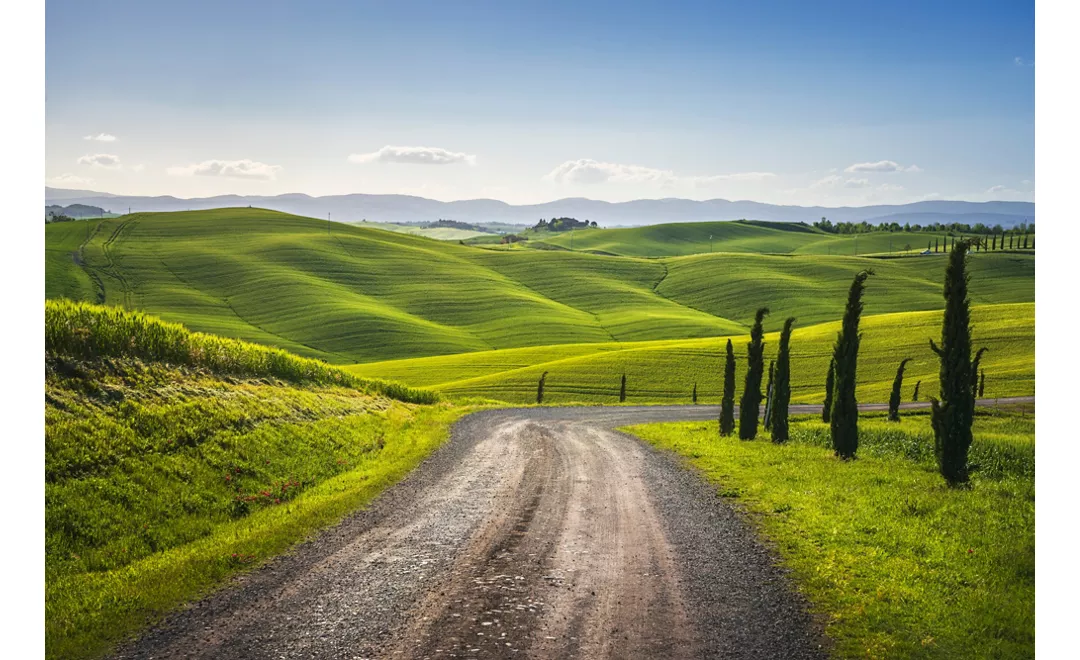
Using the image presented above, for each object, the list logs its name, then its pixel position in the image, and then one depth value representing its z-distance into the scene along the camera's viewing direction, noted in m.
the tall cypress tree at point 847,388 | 21.17
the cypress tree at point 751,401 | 28.52
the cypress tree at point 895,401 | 35.88
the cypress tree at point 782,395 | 27.52
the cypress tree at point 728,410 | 30.58
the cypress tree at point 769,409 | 31.14
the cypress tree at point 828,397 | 31.66
